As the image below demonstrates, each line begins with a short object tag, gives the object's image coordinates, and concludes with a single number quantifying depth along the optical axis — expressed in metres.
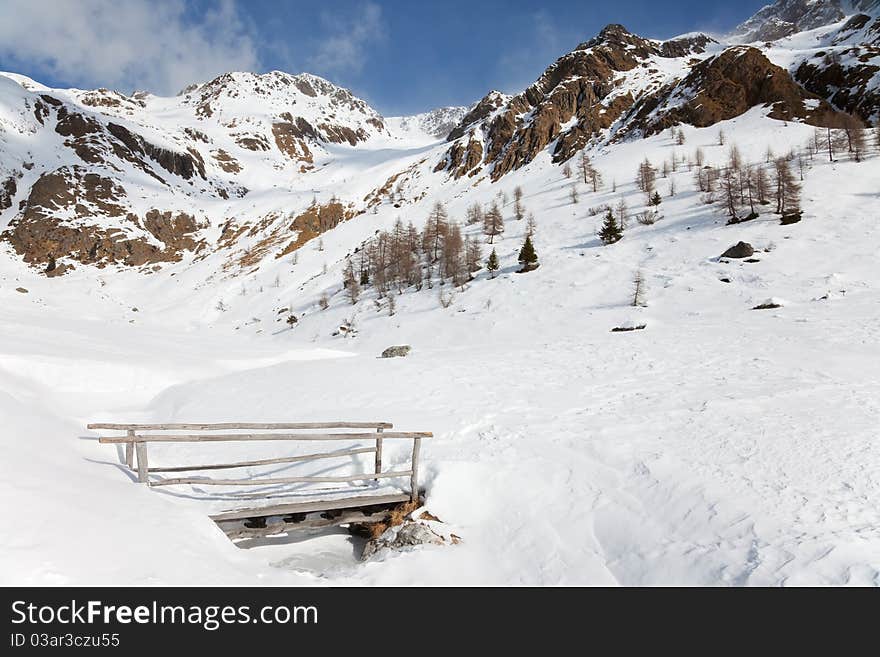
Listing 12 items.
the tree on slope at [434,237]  55.81
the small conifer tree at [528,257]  41.22
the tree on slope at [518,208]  60.22
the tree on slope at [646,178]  54.06
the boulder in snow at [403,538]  7.55
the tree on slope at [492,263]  43.25
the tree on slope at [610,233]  41.94
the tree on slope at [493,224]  54.91
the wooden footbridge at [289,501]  7.34
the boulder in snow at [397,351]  25.76
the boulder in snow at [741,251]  32.34
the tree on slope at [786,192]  37.23
